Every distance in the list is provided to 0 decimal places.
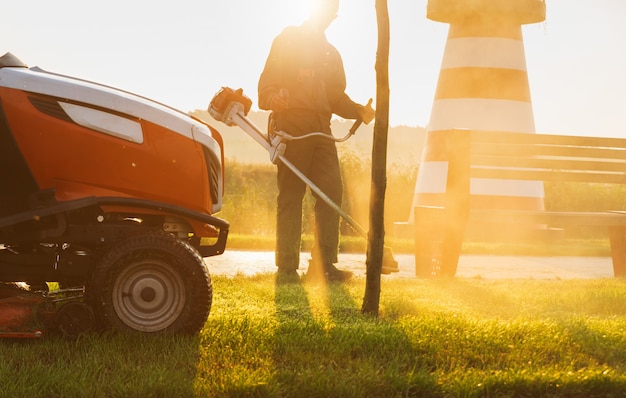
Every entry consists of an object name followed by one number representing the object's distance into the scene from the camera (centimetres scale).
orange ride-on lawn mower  361
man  623
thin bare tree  455
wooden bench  670
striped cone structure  977
